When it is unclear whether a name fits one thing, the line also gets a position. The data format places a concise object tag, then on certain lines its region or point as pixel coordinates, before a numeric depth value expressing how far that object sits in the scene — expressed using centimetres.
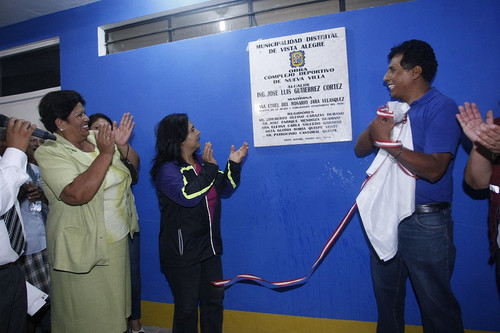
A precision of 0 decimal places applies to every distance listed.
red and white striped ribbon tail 211
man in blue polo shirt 157
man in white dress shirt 140
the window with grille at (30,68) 322
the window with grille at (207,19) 241
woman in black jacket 190
